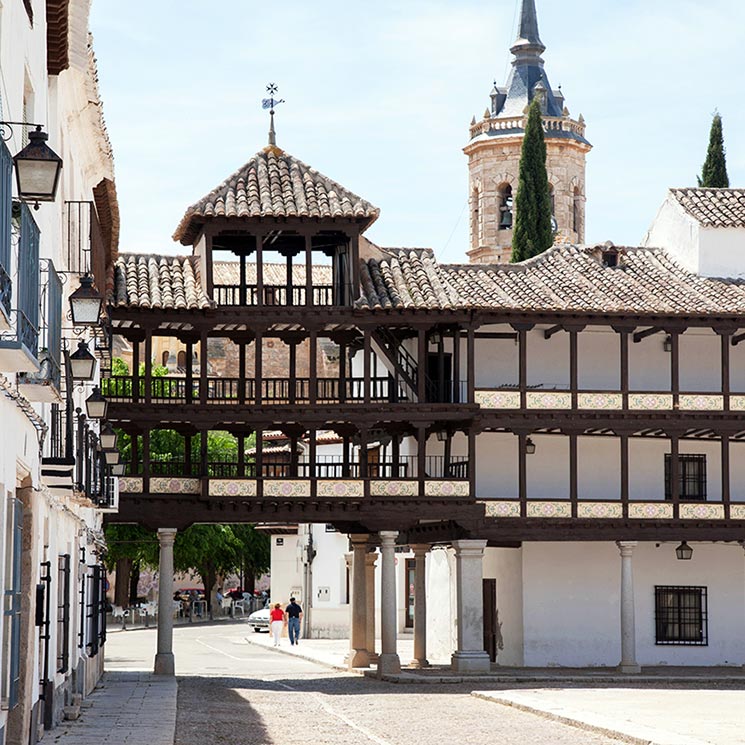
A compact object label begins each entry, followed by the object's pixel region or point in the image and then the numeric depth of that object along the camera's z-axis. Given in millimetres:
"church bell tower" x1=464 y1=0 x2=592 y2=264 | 82688
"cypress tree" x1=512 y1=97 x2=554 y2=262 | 65188
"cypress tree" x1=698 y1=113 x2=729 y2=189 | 59750
